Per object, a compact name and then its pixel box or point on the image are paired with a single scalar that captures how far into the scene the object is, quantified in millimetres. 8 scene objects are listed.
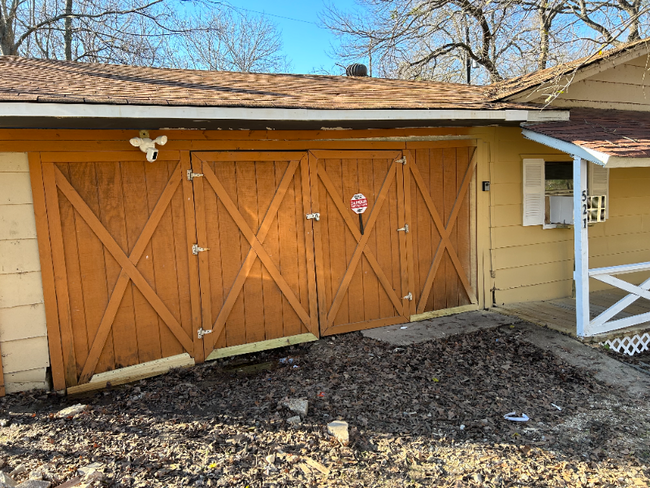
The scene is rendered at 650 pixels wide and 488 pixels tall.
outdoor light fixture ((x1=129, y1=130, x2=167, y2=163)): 4266
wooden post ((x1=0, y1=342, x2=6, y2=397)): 3951
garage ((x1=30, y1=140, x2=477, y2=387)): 4203
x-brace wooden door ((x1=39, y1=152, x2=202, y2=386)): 4113
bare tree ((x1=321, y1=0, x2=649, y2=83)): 12883
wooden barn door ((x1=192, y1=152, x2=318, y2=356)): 4719
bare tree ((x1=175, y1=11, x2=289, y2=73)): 18188
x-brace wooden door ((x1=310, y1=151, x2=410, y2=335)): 5277
